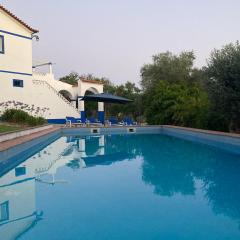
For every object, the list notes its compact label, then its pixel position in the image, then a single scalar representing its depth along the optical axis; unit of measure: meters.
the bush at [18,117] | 16.11
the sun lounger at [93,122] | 23.08
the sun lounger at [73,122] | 21.84
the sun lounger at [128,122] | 23.29
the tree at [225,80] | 12.62
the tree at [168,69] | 27.48
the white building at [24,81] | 19.81
